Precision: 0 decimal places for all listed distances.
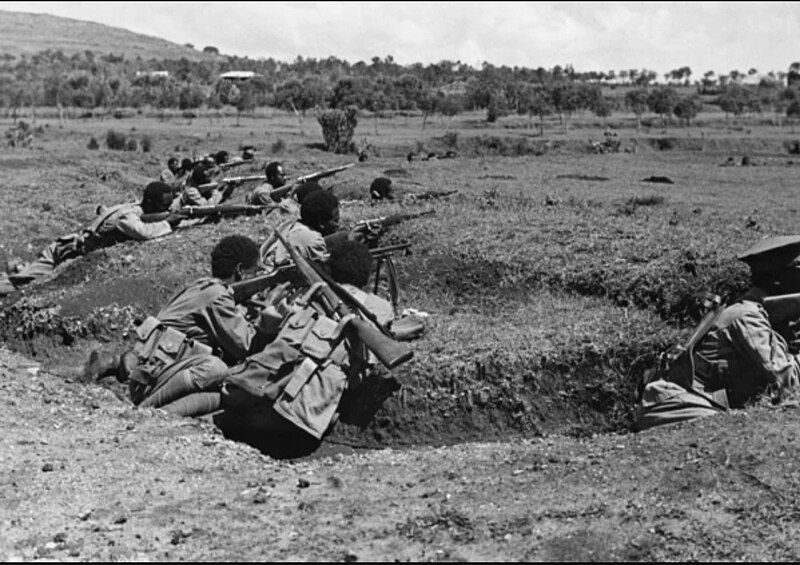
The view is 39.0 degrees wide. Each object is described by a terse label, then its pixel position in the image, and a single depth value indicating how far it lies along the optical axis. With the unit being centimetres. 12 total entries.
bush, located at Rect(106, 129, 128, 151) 3678
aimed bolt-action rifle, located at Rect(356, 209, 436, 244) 1162
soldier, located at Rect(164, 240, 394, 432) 769
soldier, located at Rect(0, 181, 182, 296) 1392
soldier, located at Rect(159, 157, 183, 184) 1980
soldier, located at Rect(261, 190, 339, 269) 1002
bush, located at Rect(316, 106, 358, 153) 3447
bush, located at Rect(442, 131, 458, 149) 3931
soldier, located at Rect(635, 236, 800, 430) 694
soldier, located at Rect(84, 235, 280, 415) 827
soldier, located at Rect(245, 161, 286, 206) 1584
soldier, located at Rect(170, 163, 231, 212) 1641
